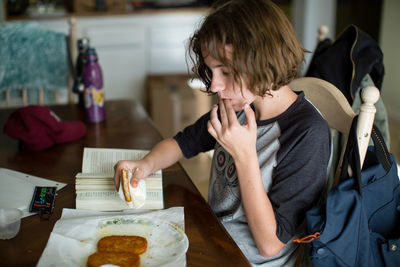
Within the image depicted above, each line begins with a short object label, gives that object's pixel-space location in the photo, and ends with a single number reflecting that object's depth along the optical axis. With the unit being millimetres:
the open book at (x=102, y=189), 1020
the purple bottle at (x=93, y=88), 1609
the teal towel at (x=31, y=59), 2105
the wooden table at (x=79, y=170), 838
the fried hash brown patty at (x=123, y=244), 834
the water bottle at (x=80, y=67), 1749
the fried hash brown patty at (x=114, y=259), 793
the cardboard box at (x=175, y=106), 3266
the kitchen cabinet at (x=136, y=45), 3764
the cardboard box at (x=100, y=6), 3740
